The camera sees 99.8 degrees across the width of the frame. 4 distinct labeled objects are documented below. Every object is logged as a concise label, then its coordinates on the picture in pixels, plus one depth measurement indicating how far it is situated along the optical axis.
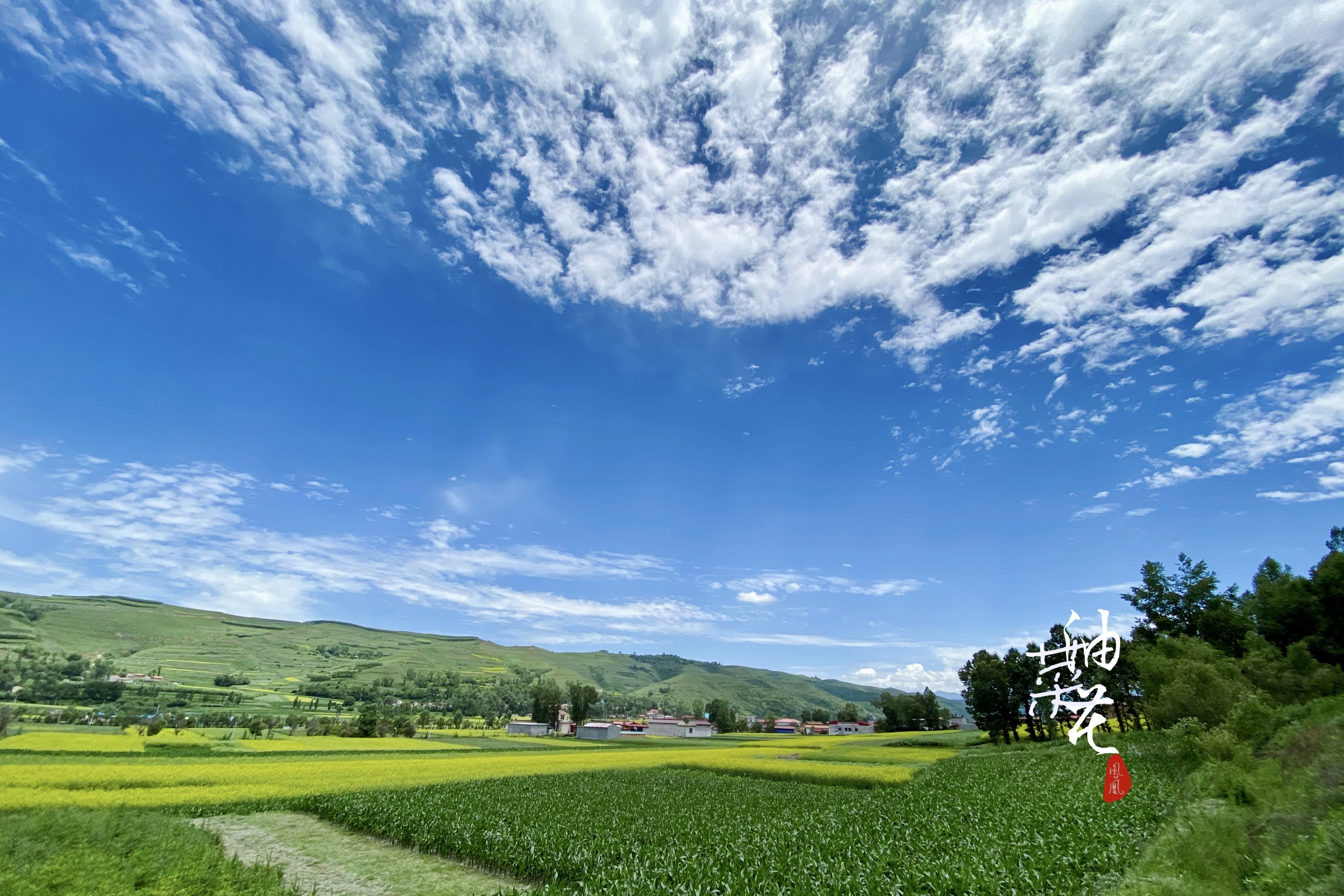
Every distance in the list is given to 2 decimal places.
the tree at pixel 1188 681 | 39.59
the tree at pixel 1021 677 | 73.19
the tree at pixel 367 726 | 82.62
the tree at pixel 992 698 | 75.81
